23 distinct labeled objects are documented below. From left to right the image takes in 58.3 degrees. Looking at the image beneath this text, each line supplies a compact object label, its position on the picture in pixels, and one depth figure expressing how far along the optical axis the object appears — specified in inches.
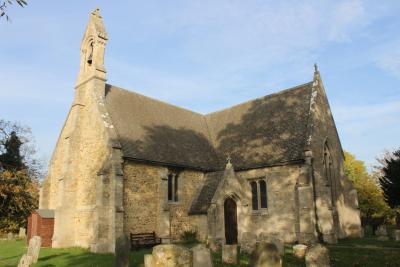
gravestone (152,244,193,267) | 364.8
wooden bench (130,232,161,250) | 819.4
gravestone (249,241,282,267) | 347.6
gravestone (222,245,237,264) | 568.9
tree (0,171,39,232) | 1226.0
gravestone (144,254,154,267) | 384.7
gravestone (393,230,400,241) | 928.3
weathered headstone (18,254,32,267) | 543.0
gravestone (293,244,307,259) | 624.5
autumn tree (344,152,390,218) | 1797.5
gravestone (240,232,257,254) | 718.1
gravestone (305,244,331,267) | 399.9
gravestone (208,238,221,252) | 801.6
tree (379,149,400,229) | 872.9
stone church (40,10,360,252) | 879.1
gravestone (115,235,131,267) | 504.2
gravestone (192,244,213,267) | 462.1
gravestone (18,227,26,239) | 1377.1
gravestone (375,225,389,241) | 998.9
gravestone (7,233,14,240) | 1376.7
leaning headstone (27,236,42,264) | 631.2
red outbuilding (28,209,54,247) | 957.8
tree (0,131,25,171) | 1551.4
